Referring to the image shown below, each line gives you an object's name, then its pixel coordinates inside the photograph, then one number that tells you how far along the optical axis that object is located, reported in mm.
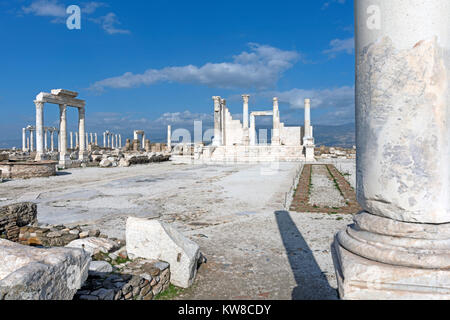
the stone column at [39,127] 22188
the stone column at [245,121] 35031
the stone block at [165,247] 3637
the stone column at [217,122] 33481
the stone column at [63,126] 23597
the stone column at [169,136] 44812
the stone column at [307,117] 33031
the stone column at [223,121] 36000
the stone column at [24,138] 47831
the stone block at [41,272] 1972
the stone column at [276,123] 33875
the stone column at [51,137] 48375
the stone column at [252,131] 38856
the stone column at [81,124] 25805
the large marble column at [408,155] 1884
